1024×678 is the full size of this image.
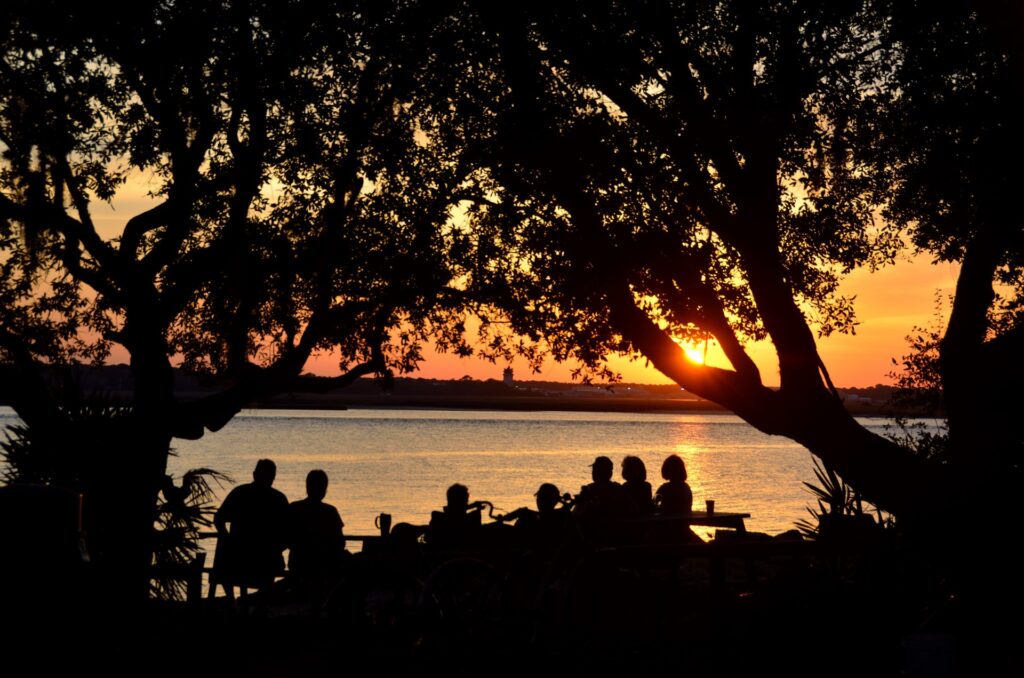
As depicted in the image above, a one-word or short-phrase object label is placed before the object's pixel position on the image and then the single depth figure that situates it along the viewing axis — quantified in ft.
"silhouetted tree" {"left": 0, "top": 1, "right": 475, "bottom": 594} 45.37
